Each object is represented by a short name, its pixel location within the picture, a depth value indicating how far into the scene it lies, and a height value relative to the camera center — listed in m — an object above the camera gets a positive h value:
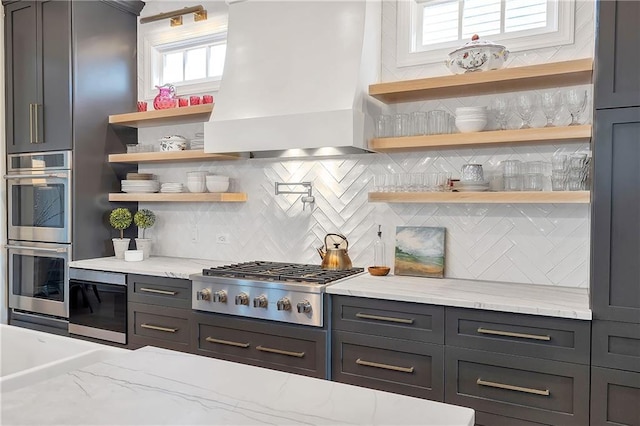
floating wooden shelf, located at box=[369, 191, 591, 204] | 2.46 +0.02
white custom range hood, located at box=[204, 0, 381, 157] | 2.88 +0.74
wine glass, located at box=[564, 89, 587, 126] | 2.54 +0.51
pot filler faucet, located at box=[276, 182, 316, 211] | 3.46 +0.06
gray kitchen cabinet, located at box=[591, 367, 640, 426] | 2.03 -0.80
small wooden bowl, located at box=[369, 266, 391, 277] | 3.06 -0.43
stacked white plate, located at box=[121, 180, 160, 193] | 3.96 +0.10
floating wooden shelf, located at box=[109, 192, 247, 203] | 3.57 +0.01
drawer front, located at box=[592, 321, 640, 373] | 2.03 -0.59
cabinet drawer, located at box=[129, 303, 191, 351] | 3.16 -0.84
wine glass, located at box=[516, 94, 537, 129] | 2.68 +0.50
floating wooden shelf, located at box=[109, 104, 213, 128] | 3.61 +0.62
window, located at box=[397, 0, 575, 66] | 2.80 +1.06
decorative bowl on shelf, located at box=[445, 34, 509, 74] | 2.72 +0.79
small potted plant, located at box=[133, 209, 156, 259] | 3.93 -0.21
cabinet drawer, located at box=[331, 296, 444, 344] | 2.43 -0.60
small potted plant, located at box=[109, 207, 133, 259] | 3.85 -0.20
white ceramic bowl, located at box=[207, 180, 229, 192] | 3.67 +0.09
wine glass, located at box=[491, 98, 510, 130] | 2.79 +0.50
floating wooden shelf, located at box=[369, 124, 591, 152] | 2.49 +0.33
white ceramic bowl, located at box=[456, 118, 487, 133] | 2.76 +0.42
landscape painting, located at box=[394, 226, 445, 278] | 3.04 -0.32
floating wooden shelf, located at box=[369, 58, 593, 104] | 2.54 +0.65
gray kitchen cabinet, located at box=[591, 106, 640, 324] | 2.04 -0.06
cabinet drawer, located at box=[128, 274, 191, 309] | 3.16 -0.60
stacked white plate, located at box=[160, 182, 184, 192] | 3.83 +0.09
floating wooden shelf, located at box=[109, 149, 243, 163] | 3.56 +0.31
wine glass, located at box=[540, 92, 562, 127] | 2.60 +0.50
